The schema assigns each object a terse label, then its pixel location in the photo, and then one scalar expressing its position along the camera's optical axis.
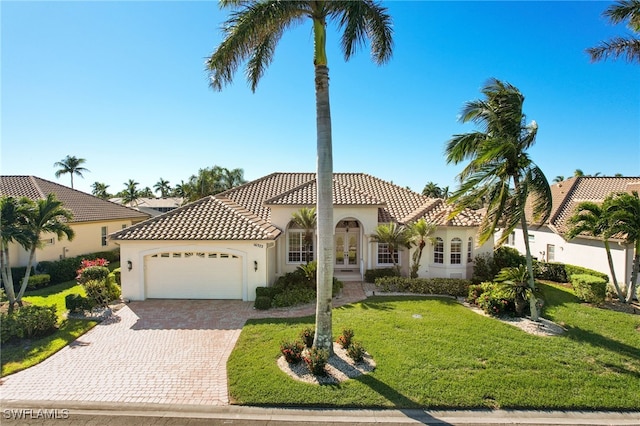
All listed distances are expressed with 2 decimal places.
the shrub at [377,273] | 18.80
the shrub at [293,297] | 14.30
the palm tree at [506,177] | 11.67
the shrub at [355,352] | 8.90
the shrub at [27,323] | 10.59
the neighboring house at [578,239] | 17.38
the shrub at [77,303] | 13.37
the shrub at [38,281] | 18.19
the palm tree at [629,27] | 12.27
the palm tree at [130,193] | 66.75
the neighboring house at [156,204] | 68.13
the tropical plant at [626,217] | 13.93
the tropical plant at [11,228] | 12.33
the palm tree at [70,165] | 48.67
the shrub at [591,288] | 14.43
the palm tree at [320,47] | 8.22
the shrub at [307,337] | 9.73
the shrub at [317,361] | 8.20
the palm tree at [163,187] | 90.69
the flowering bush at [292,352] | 8.77
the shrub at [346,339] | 9.70
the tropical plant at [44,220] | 12.96
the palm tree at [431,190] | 78.44
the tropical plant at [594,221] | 14.43
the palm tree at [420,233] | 17.06
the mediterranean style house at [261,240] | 15.44
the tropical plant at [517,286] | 12.52
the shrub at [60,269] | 19.62
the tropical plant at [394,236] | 17.52
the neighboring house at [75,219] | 20.92
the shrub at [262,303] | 13.96
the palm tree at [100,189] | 72.81
